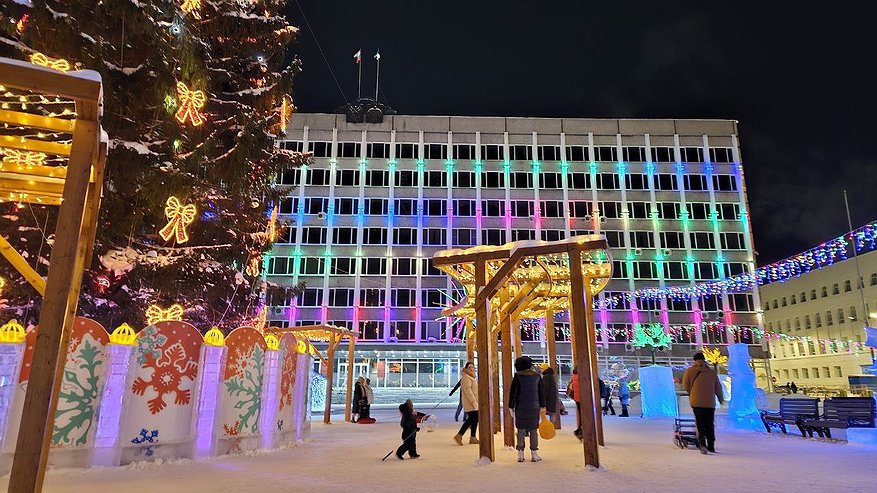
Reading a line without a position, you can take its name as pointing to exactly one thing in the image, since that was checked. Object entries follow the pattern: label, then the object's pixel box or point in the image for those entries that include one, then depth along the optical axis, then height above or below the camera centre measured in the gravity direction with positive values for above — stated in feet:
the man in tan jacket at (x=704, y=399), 30.01 -1.21
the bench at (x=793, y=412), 39.55 -2.55
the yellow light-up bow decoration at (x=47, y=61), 25.29 +14.46
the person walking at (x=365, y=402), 57.26 -2.95
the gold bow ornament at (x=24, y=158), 18.79 +7.86
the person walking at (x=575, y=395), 38.34 -1.44
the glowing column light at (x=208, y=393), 26.71 -1.00
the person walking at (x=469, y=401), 34.58 -1.63
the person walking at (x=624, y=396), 64.90 -2.36
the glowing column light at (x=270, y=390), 31.09 -0.96
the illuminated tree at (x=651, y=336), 127.95 +9.52
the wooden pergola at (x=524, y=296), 26.78 +5.88
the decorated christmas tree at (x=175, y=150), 29.54 +15.06
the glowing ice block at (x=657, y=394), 62.90 -2.00
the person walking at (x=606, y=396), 61.72 -2.32
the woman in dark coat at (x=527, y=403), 26.68 -1.34
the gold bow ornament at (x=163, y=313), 36.14 +4.02
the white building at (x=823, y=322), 142.20 +16.87
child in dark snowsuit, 27.94 -2.94
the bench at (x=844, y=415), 34.35 -2.35
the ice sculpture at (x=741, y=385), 46.06 -0.62
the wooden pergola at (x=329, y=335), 53.72 +4.19
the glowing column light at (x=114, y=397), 23.63 -1.11
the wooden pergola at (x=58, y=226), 12.56 +3.96
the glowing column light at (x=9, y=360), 21.31 +0.45
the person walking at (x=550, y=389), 33.71 -0.83
